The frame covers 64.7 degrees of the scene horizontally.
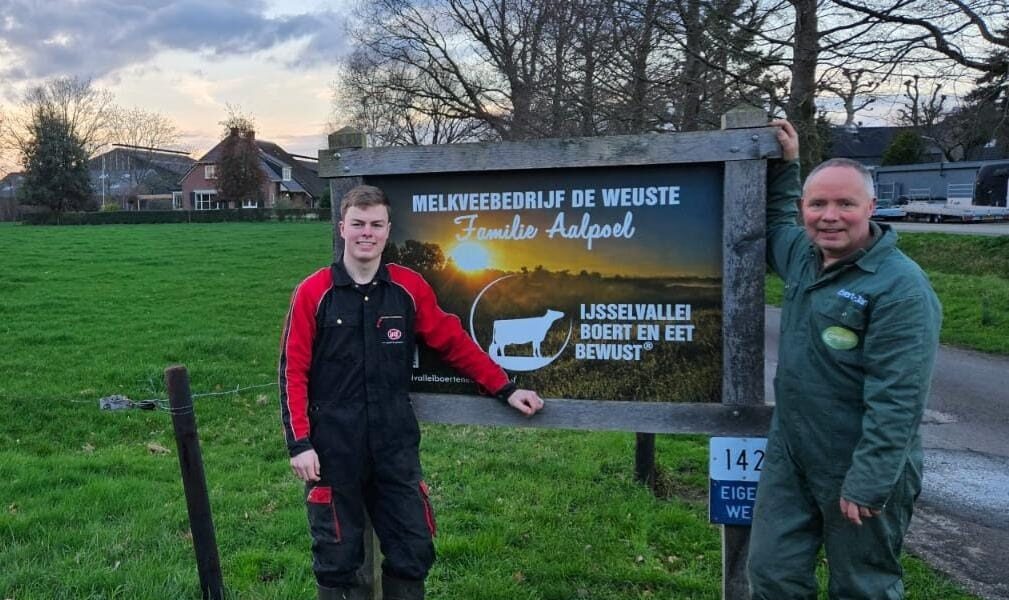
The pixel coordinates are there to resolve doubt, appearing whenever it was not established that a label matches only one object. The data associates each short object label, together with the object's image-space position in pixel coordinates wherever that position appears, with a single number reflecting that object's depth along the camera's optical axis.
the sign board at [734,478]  3.24
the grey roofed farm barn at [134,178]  94.58
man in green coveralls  2.52
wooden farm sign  3.23
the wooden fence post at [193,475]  3.68
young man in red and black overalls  3.23
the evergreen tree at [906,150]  56.66
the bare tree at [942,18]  9.64
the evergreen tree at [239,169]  68.88
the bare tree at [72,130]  67.57
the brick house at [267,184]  82.44
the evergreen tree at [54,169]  63.81
